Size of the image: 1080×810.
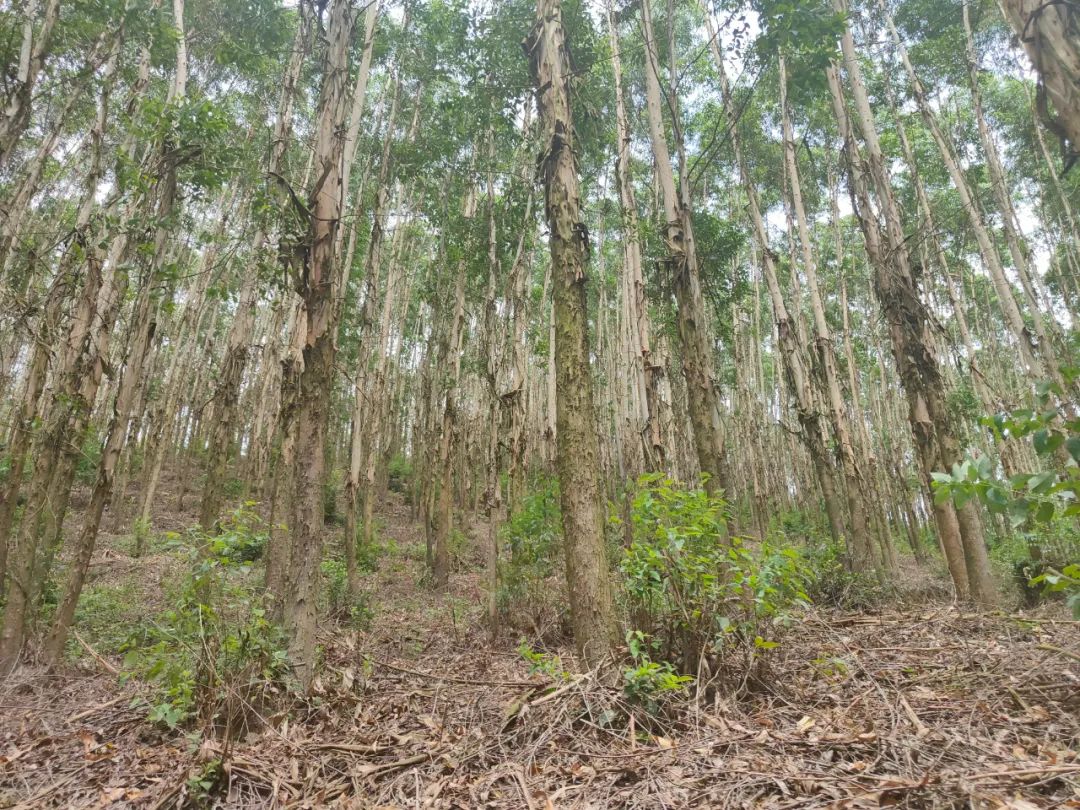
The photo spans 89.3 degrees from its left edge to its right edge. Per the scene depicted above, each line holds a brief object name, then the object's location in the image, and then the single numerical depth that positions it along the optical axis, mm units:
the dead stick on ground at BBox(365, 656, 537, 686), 3311
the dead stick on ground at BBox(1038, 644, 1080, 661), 2341
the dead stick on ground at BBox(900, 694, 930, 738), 2314
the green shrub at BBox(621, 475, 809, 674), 3160
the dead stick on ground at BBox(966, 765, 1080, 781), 1781
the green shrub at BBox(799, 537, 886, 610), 7074
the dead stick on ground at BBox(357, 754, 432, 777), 2619
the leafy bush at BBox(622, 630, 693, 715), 2842
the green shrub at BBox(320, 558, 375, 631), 6363
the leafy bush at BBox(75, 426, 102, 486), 14534
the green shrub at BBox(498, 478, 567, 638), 6516
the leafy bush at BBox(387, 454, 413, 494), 20466
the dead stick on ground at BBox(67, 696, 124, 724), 3486
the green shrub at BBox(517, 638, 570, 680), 3157
